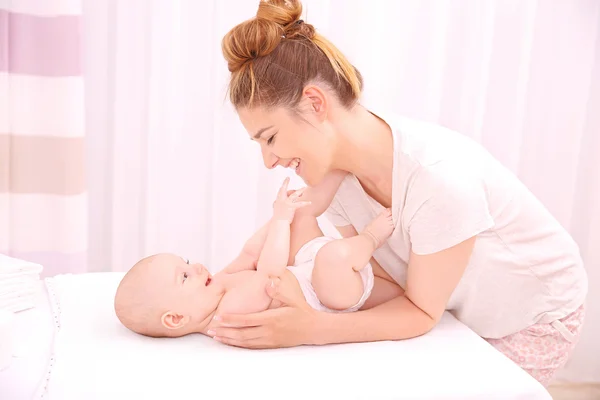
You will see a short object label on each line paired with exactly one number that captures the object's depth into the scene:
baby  1.56
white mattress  1.33
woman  1.56
